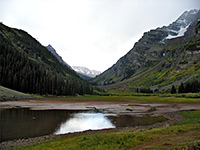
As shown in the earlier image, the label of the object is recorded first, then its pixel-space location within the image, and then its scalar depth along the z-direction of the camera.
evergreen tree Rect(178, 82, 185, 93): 140.50
